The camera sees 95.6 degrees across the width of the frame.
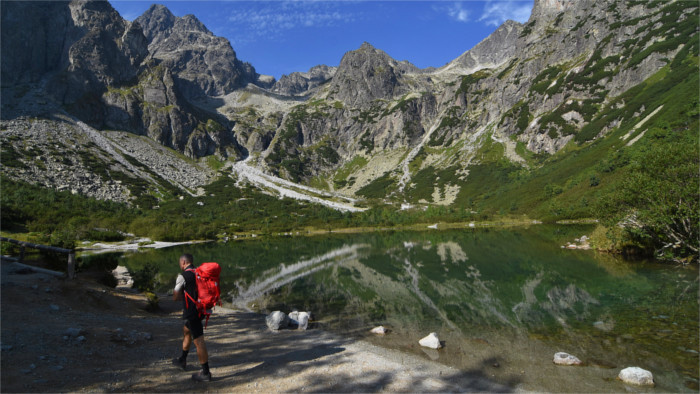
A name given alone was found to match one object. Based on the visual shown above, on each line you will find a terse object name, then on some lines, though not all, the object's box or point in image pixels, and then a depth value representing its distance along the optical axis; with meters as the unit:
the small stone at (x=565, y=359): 10.64
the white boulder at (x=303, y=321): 15.94
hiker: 8.38
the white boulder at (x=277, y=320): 15.57
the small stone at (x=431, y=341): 12.62
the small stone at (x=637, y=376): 9.05
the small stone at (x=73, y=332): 9.96
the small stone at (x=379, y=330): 14.83
